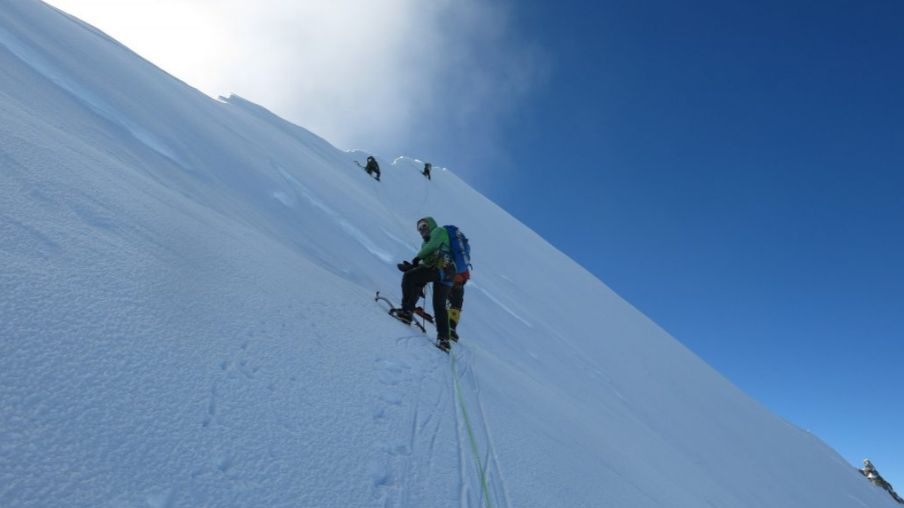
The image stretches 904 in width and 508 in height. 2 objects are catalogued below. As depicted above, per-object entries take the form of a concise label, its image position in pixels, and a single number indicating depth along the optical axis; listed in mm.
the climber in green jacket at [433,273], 5496
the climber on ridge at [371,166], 24672
